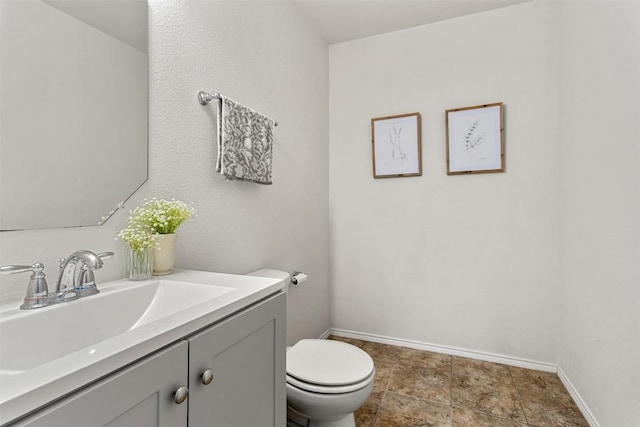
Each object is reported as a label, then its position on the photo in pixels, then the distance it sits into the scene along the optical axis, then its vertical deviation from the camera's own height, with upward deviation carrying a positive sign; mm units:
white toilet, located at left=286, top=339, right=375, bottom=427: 1281 -671
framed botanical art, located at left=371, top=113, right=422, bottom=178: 2442 +544
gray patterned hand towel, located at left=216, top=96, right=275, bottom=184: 1431 +358
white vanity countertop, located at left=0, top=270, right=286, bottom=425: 440 -223
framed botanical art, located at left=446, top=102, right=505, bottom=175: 2227 +539
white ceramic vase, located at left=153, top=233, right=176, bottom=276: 1108 -123
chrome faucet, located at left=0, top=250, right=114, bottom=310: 762 -156
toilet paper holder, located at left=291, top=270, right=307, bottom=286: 1960 -369
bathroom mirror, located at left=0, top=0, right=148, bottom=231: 831 +324
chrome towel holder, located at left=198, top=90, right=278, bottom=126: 1395 +522
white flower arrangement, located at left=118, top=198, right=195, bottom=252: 1032 -11
